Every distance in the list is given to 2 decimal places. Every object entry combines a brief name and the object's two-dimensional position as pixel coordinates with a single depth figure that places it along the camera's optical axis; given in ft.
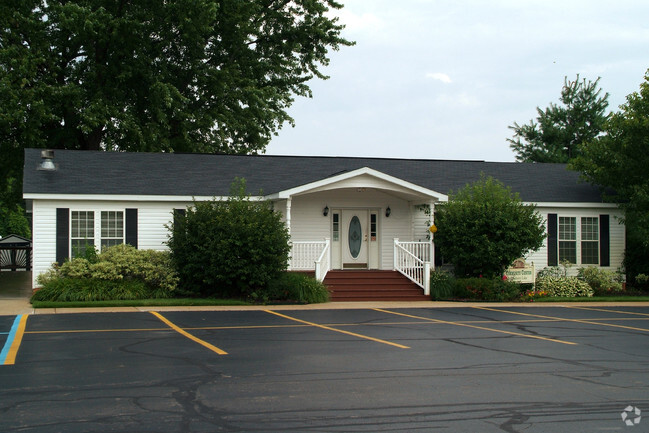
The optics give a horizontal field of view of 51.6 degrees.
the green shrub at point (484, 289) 66.74
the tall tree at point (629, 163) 70.18
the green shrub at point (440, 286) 67.26
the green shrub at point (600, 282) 73.87
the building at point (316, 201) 66.44
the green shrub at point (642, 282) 75.97
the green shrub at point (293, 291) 62.23
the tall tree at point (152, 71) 88.38
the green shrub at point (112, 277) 59.26
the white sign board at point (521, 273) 71.67
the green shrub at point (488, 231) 67.00
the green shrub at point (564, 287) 71.56
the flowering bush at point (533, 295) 68.28
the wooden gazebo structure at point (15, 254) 119.14
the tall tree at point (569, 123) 129.39
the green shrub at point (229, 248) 60.85
